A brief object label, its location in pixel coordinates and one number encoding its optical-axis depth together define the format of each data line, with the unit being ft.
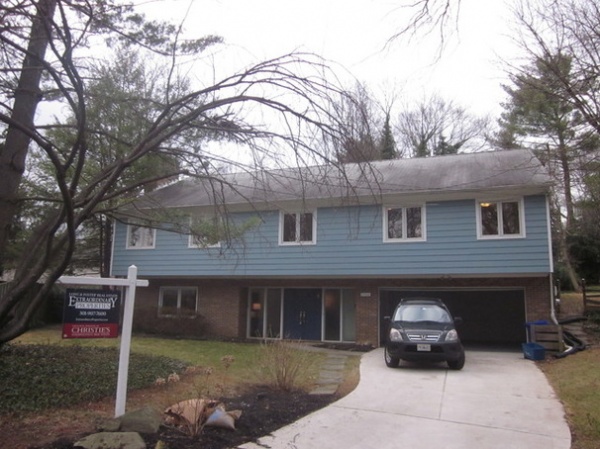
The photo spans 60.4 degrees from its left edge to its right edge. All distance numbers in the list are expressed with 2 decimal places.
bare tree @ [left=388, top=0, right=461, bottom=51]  14.55
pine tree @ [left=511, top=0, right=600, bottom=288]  28.02
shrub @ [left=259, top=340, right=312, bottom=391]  29.48
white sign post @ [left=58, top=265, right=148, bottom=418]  21.74
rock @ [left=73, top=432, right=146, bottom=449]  17.21
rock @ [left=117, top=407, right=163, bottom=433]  19.57
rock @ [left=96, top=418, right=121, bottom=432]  19.15
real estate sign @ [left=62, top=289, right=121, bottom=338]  21.13
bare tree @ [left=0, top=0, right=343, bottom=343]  17.24
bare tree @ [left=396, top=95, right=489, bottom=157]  115.24
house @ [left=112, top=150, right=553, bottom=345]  51.39
